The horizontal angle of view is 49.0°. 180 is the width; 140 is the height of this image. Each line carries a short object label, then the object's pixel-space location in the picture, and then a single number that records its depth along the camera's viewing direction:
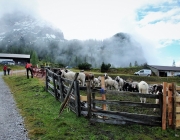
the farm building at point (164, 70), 72.50
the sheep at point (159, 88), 12.91
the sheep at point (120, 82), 23.55
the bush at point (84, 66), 68.00
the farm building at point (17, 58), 105.56
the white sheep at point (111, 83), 22.80
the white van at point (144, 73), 67.01
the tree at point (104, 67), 66.12
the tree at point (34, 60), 101.94
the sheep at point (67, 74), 19.57
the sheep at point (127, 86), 21.86
